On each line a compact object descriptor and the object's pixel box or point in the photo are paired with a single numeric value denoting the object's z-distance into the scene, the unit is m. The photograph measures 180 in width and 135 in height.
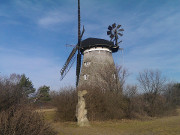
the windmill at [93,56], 21.27
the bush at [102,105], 15.61
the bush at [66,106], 15.77
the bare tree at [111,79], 18.36
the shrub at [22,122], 5.44
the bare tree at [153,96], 21.30
